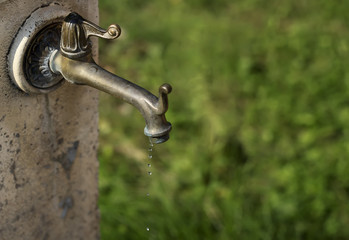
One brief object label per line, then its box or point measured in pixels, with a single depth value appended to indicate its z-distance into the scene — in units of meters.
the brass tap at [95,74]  0.79
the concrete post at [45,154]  0.82
